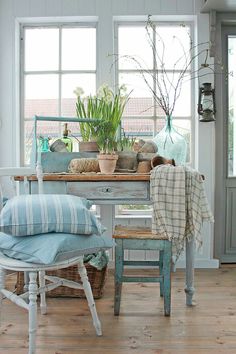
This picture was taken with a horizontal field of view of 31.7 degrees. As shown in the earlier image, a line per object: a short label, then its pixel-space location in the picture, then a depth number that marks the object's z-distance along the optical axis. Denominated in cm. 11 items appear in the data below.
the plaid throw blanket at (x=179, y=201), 232
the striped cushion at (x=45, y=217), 175
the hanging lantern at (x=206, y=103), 321
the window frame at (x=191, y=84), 336
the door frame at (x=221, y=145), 329
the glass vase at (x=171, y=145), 289
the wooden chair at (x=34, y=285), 169
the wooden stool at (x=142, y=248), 226
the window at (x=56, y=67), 339
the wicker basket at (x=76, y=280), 258
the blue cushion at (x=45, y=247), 171
